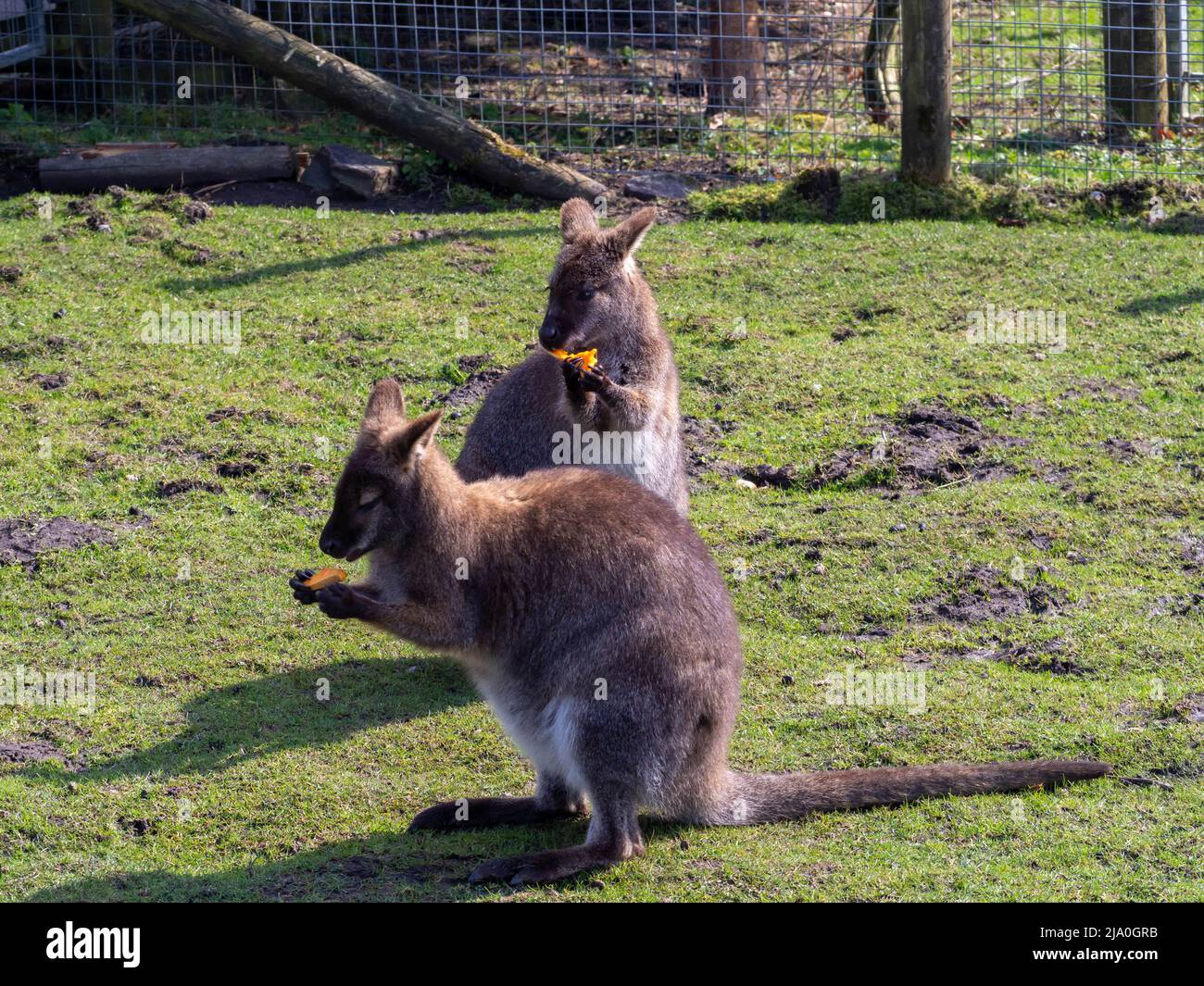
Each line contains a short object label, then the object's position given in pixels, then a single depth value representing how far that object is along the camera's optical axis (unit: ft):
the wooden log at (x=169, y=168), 37.29
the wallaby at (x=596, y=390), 23.57
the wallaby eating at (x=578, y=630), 17.38
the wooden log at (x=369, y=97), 37.68
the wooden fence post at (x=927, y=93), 37.14
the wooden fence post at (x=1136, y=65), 41.70
